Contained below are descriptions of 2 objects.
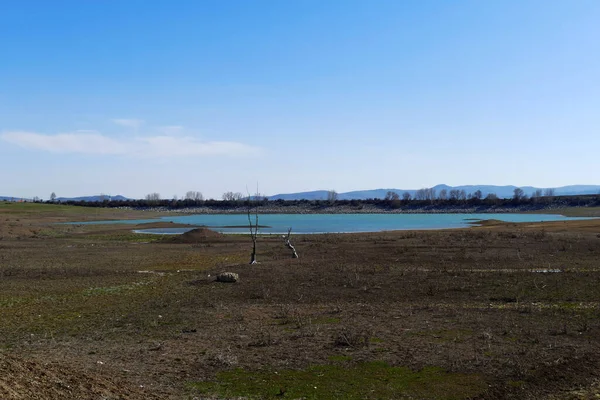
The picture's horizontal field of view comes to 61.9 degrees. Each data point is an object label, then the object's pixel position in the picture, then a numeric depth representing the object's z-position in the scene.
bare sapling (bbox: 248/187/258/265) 30.52
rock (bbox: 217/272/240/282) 23.11
